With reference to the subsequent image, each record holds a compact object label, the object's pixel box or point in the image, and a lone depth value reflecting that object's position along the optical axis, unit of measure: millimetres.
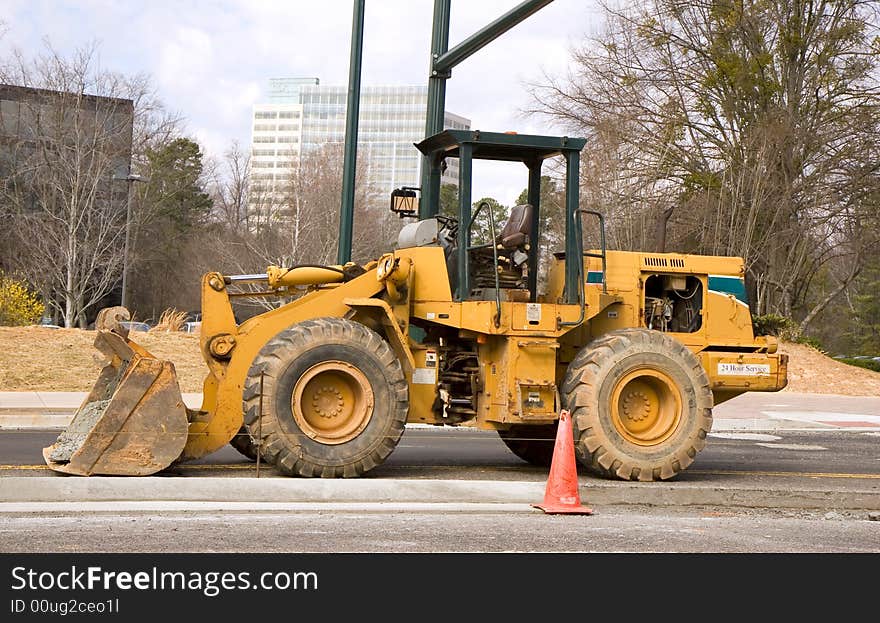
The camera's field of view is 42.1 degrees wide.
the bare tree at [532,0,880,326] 32344
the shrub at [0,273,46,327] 28172
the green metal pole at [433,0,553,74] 15078
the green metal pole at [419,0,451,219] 16703
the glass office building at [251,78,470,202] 143375
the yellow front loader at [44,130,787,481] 9695
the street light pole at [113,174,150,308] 34897
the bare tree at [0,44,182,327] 40125
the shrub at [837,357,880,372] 35062
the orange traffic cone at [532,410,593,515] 8977
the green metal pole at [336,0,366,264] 17969
